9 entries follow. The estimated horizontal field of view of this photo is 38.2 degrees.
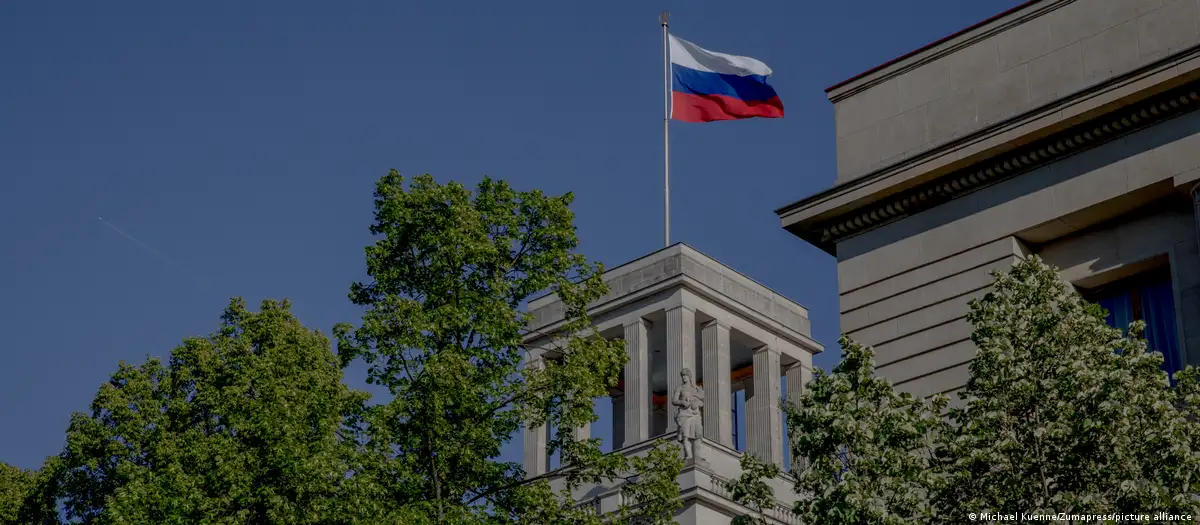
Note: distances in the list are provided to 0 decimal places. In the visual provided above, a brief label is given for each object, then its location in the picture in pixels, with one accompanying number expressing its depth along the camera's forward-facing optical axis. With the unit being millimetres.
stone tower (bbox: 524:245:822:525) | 60125
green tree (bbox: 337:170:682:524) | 29500
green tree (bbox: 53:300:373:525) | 31422
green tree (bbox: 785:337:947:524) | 20578
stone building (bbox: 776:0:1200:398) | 25672
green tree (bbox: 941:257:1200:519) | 19766
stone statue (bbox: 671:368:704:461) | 58031
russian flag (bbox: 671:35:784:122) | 43438
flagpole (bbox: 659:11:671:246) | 54500
